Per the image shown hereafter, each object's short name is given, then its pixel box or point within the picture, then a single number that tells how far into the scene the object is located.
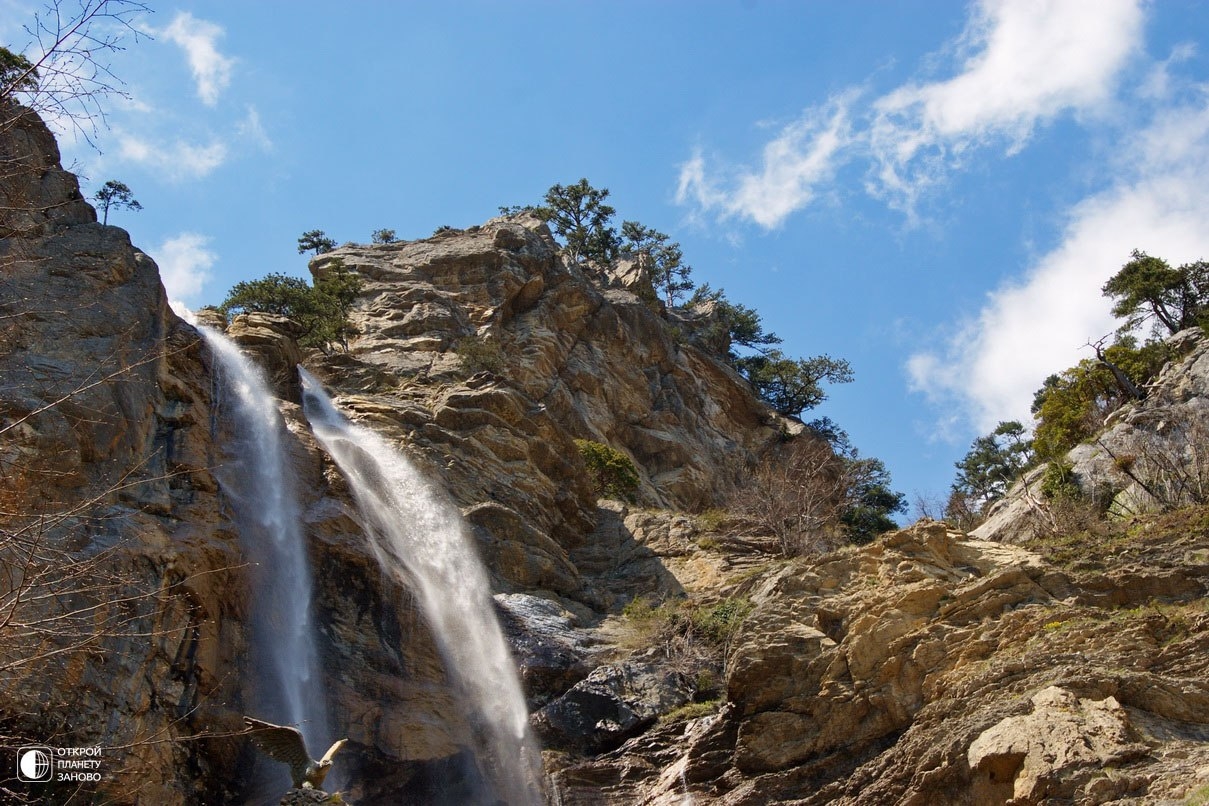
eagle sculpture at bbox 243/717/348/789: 15.52
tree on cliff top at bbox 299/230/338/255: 50.72
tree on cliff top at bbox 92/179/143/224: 40.72
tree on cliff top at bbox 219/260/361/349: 35.97
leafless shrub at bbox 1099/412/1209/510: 22.48
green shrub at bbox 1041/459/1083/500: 26.73
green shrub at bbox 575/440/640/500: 35.25
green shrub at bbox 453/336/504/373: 34.97
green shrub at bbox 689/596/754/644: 22.94
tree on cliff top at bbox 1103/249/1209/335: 40.03
